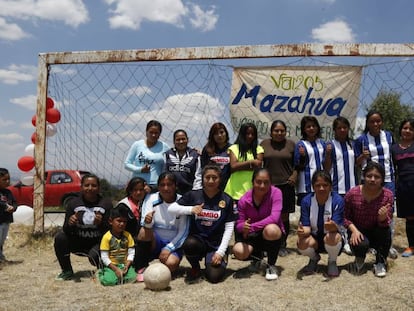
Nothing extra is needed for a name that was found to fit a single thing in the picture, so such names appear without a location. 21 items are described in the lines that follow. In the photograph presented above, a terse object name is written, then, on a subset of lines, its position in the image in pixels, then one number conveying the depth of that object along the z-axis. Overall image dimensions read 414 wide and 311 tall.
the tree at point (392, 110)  16.08
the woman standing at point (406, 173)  4.39
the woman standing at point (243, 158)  4.47
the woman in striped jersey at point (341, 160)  4.44
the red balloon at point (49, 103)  6.13
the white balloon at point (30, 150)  6.39
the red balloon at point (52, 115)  6.16
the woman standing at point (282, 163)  4.54
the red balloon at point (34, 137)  6.10
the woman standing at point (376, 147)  4.44
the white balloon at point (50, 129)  6.21
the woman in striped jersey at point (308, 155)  4.46
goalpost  5.27
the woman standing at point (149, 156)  4.82
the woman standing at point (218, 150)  4.59
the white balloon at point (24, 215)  6.88
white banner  5.52
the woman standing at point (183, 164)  4.64
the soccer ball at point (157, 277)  3.44
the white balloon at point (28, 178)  6.30
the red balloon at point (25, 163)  6.20
